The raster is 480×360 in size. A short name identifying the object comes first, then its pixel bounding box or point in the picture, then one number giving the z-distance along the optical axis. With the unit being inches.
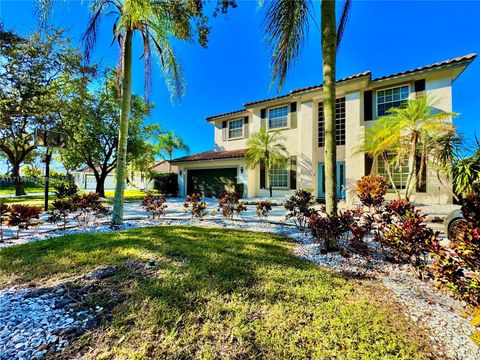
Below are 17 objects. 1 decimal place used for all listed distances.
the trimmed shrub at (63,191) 317.1
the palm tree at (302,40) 178.9
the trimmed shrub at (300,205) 271.0
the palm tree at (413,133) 358.9
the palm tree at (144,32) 235.5
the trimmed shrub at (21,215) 216.1
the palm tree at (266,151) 568.7
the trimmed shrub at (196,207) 315.6
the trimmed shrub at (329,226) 171.8
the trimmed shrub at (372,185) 392.0
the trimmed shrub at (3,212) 218.1
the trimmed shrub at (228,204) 324.5
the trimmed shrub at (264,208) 307.4
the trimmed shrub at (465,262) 88.9
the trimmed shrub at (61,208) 259.5
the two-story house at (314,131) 435.2
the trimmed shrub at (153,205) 320.2
